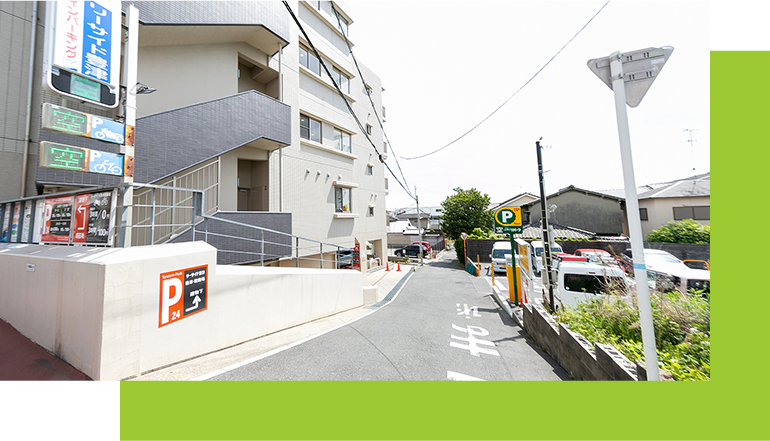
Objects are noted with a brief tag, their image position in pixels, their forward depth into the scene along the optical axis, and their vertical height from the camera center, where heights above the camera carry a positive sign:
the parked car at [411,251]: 28.86 -1.65
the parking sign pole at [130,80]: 4.28 +2.64
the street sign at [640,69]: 2.84 +1.70
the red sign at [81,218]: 4.02 +0.40
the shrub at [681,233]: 16.00 -0.28
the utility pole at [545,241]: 8.42 -0.32
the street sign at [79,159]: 3.57 +1.19
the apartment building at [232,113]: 6.07 +4.06
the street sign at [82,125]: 3.53 +1.67
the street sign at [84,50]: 3.68 +2.82
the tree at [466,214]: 28.30 +2.14
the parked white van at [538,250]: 14.13 -1.23
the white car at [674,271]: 8.54 -1.51
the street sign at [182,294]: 3.66 -0.75
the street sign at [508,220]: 10.22 +0.49
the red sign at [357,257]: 16.61 -1.21
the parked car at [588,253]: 13.82 -1.26
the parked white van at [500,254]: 18.53 -1.48
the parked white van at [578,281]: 7.86 -1.48
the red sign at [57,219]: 4.27 +0.41
